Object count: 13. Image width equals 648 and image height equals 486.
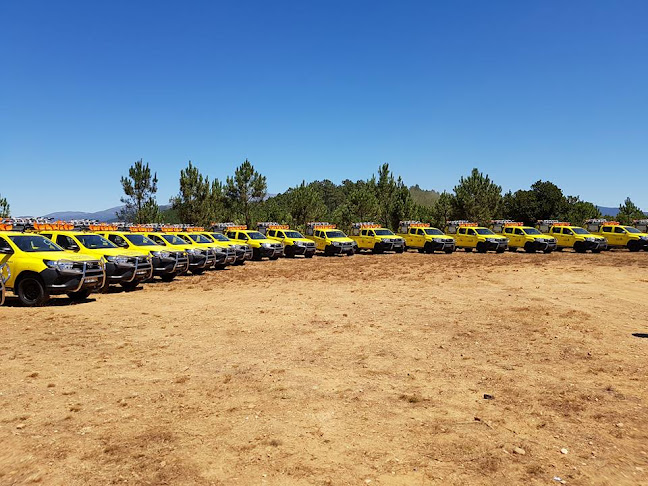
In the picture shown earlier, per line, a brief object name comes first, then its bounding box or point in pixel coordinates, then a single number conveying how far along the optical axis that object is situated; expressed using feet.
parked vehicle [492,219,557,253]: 91.04
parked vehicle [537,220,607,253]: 92.22
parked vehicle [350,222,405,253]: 93.66
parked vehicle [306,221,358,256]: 89.86
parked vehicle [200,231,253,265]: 71.05
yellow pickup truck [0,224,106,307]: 33.37
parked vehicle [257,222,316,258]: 86.58
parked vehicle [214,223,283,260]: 81.25
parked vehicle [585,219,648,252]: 94.73
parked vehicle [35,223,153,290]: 41.83
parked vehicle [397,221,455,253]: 93.97
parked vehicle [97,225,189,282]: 51.31
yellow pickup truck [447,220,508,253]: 93.86
